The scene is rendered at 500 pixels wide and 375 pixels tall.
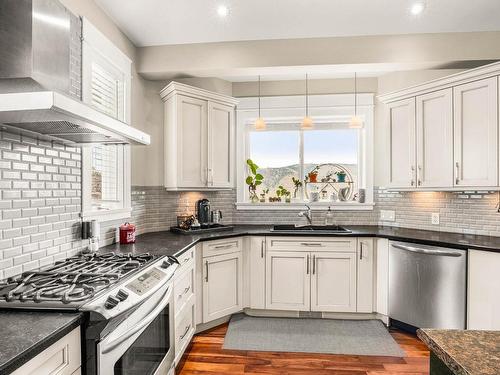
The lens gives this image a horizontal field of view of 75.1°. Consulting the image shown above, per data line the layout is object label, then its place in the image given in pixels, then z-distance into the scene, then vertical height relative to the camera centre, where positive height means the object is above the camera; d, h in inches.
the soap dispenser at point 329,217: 150.9 -12.1
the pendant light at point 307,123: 139.8 +29.2
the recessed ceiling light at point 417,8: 97.3 +56.0
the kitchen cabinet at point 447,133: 104.3 +20.8
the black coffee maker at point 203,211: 138.6 -8.8
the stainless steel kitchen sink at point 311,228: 142.8 -16.6
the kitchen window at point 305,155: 153.6 +17.8
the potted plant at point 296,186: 157.5 +2.4
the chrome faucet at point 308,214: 145.5 -10.4
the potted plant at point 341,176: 155.3 +7.2
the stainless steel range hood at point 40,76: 49.1 +20.5
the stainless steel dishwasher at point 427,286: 101.0 -31.4
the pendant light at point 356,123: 137.3 +28.8
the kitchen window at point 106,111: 91.4 +25.7
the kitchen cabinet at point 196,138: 127.9 +21.4
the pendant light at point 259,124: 141.9 +29.1
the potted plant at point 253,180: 154.3 +5.2
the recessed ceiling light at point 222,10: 99.8 +56.2
